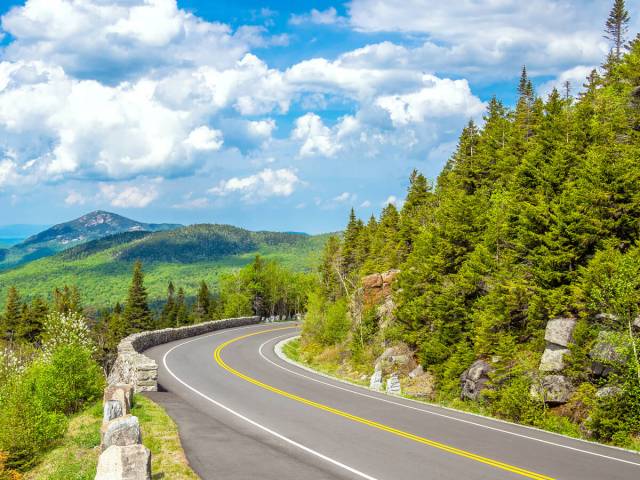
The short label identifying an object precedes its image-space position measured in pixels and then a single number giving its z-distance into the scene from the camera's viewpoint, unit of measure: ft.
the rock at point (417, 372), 96.17
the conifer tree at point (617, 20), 245.45
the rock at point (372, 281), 140.67
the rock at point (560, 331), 64.08
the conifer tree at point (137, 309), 259.80
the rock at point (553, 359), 63.72
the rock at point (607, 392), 54.60
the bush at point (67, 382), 69.15
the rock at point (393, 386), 84.64
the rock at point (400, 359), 102.83
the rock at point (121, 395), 50.33
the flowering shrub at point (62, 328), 138.62
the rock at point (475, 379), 73.36
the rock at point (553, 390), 61.41
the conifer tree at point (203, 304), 344.47
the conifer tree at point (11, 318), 269.23
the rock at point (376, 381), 89.30
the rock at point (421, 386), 84.69
